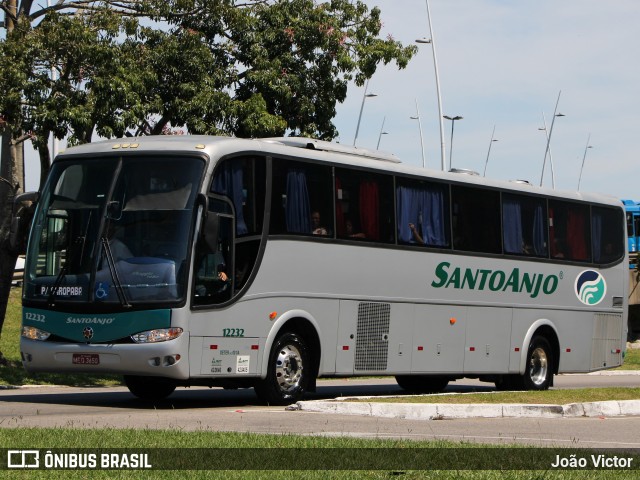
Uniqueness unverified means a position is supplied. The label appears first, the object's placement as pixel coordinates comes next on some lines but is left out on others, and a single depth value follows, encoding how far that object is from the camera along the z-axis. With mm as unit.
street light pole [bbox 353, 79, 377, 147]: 60569
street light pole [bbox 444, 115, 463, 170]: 63644
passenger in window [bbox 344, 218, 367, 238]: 18484
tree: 21453
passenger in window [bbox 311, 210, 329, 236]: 17844
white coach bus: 15828
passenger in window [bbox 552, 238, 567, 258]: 23359
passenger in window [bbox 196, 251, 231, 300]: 16016
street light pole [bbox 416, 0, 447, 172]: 39531
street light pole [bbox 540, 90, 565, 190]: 75562
